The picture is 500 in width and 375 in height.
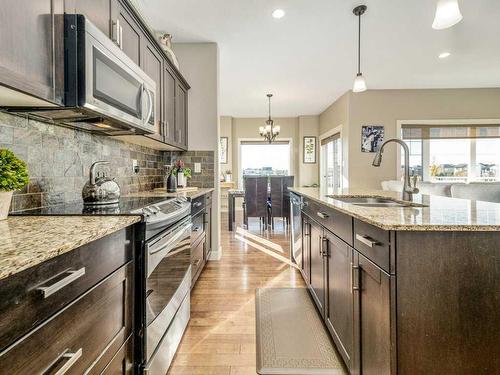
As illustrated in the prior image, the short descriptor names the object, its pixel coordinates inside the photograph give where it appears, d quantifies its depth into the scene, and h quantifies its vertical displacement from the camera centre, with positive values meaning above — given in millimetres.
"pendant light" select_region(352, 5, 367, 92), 2747 +1058
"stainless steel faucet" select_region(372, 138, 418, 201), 1793 -25
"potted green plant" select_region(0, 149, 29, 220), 1038 +28
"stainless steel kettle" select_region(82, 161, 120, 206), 1437 -42
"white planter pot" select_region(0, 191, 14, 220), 1068 -71
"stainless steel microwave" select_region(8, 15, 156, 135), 1195 +484
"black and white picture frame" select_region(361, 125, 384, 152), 5430 +895
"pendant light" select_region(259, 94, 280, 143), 6227 +1154
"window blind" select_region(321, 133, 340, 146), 6400 +1049
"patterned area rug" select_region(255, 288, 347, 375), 1548 -1004
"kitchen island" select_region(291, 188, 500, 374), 938 -389
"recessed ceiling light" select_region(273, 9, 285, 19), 2797 +1707
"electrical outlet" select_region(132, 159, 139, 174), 2681 +165
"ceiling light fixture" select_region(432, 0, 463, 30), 1653 +1000
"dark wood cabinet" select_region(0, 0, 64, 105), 908 +494
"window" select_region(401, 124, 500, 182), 5469 +582
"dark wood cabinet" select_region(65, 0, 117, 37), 1256 +877
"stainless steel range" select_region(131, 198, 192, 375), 1211 -520
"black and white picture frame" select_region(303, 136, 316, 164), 7684 +874
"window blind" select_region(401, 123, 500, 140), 5441 +963
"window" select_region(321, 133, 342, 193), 6508 +504
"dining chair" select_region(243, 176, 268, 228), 5461 -283
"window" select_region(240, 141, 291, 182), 8016 +694
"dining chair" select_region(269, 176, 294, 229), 5430 -268
